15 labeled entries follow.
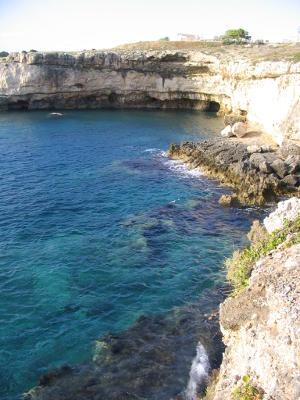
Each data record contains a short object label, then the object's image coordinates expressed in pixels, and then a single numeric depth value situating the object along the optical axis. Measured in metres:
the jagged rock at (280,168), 42.69
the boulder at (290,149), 46.16
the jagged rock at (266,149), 49.66
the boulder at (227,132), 60.69
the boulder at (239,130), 59.21
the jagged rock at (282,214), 21.38
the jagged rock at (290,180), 41.66
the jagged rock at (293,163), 42.97
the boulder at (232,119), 67.61
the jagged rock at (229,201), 38.28
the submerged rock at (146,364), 18.00
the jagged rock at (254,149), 49.50
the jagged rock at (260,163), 42.90
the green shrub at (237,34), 119.77
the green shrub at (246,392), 12.40
